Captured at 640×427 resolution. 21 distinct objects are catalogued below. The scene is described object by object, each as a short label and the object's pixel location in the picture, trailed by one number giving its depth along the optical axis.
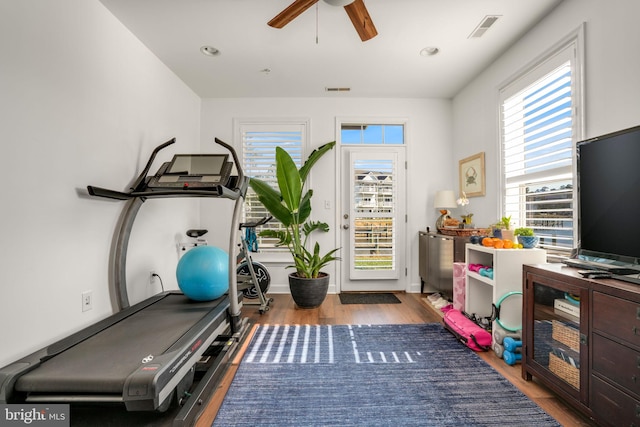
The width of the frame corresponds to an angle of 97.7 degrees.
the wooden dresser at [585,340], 1.26
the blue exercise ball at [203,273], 2.27
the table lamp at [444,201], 3.67
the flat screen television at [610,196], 1.42
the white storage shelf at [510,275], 2.24
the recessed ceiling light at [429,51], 2.81
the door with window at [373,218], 3.97
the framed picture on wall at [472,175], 3.30
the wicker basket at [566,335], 1.54
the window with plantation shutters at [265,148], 4.02
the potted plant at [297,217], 3.30
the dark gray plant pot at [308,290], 3.26
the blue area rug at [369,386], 1.54
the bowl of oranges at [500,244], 2.31
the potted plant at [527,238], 2.23
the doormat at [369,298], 3.59
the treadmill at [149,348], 1.27
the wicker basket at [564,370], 1.53
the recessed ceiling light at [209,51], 2.83
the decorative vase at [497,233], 2.51
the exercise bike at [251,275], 3.19
